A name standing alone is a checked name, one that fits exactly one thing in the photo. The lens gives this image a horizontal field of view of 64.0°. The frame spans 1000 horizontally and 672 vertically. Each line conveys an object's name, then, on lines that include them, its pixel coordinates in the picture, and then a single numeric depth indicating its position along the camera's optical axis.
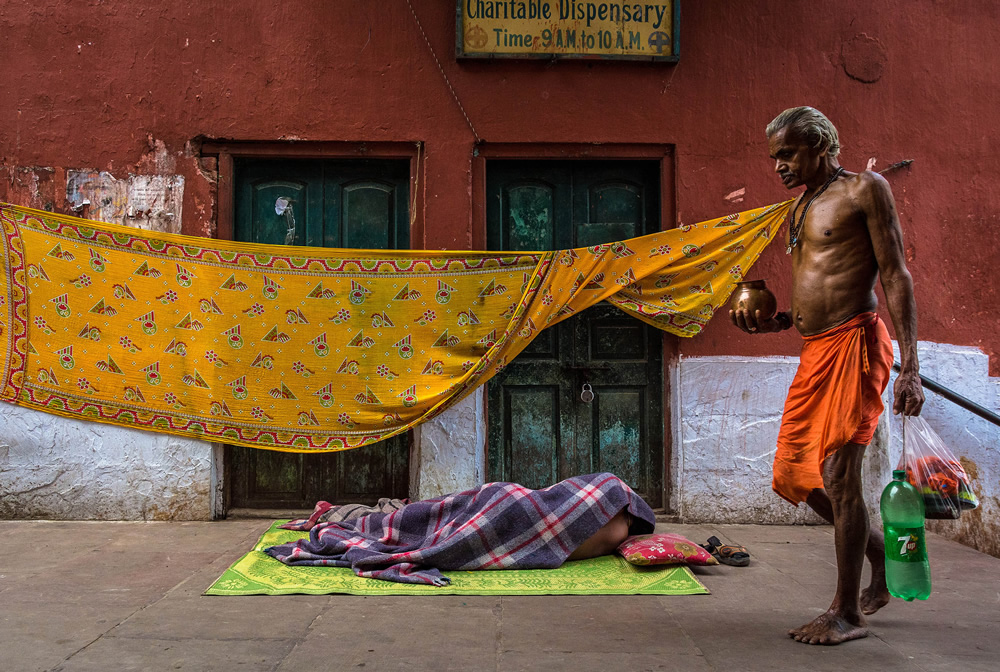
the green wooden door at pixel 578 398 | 5.28
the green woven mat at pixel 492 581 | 3.48
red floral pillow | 3.78
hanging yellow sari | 4.88
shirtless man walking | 2.91
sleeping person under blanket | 3.81
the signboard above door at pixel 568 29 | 5.14
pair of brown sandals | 4.00
